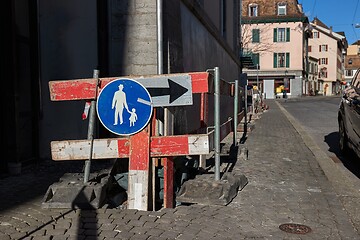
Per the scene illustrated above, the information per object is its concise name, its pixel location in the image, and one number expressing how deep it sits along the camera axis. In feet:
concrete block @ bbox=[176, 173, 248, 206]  15.84
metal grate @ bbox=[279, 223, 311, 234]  13.16
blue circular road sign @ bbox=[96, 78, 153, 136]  14.62
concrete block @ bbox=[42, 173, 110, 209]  14.19
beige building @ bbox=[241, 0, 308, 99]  178.09
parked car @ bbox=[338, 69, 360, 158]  21.40
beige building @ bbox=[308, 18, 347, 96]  260.83
